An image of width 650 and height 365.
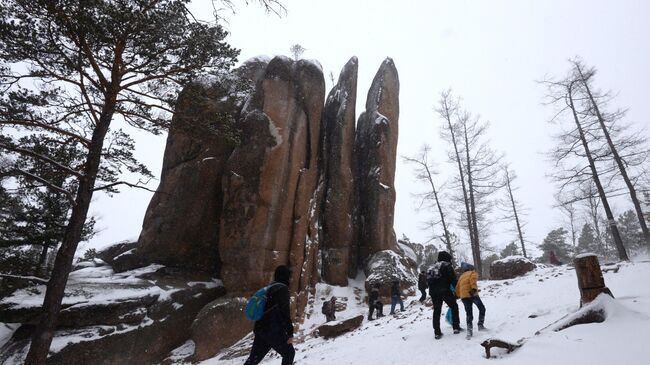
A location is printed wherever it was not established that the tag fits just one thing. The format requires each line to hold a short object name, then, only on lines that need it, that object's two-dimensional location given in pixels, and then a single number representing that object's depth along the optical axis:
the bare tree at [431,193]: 25.33
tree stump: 5.26
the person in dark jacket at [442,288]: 6.68
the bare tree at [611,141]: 16.80
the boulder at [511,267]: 15.78
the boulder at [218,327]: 13.39
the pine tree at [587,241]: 44.03
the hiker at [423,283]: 12.69
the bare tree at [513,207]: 28.75
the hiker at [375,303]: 13.84
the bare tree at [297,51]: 29.80
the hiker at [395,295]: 13.47
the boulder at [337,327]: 10.87
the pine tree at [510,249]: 44.25
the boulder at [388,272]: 18.09
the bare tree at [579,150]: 17.28
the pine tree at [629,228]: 40.12
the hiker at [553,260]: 19.56
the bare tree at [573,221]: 35.25
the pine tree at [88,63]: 7.22
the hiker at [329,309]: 15.12
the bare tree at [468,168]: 22.16
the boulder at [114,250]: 20.03
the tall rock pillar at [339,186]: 20.31
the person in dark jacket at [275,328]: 4.70
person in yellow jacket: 6.57
